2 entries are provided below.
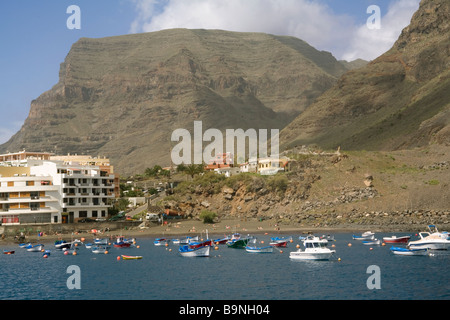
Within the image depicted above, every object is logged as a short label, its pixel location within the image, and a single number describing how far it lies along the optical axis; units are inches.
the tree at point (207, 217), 5733.3
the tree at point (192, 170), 7529.5
